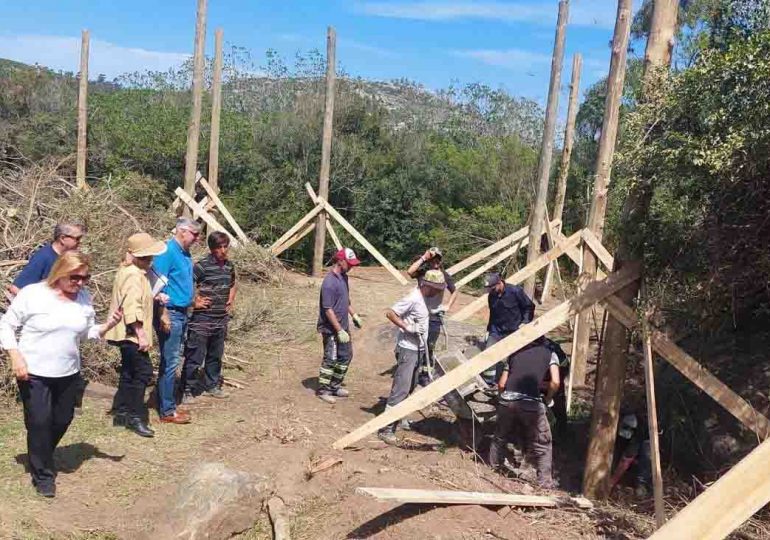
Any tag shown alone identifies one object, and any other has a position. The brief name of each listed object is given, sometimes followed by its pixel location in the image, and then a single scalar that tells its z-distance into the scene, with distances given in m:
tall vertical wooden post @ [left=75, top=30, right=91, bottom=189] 16.72
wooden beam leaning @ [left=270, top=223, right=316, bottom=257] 14.92
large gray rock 4.55
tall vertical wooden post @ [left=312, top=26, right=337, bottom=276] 14.95
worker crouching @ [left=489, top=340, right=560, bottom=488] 5.69
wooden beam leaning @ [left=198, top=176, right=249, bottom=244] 14.47
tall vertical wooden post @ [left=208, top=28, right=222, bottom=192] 15.35
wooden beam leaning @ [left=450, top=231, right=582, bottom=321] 7.95
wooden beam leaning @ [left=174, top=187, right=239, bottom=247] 13.83
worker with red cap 7.14
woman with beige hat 5.41
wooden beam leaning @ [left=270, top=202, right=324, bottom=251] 15.02
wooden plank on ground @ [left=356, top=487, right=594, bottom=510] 4.62
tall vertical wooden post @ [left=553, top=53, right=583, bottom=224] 13.48
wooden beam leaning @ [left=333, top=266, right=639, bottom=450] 5.32
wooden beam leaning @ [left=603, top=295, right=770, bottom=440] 4.70
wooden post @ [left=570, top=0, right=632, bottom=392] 6.88
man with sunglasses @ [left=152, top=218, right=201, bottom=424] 6.11
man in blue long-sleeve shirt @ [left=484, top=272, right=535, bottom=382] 7.41
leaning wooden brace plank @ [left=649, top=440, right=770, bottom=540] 2.50
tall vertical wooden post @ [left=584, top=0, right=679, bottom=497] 5.18
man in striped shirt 6.70
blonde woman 4.45
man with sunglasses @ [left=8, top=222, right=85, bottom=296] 5.45
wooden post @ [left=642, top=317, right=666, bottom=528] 4.75
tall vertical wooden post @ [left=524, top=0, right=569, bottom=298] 10.39
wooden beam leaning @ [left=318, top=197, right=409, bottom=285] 14.53
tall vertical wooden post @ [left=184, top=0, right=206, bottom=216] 14.18
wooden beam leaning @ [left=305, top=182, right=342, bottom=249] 15.10
